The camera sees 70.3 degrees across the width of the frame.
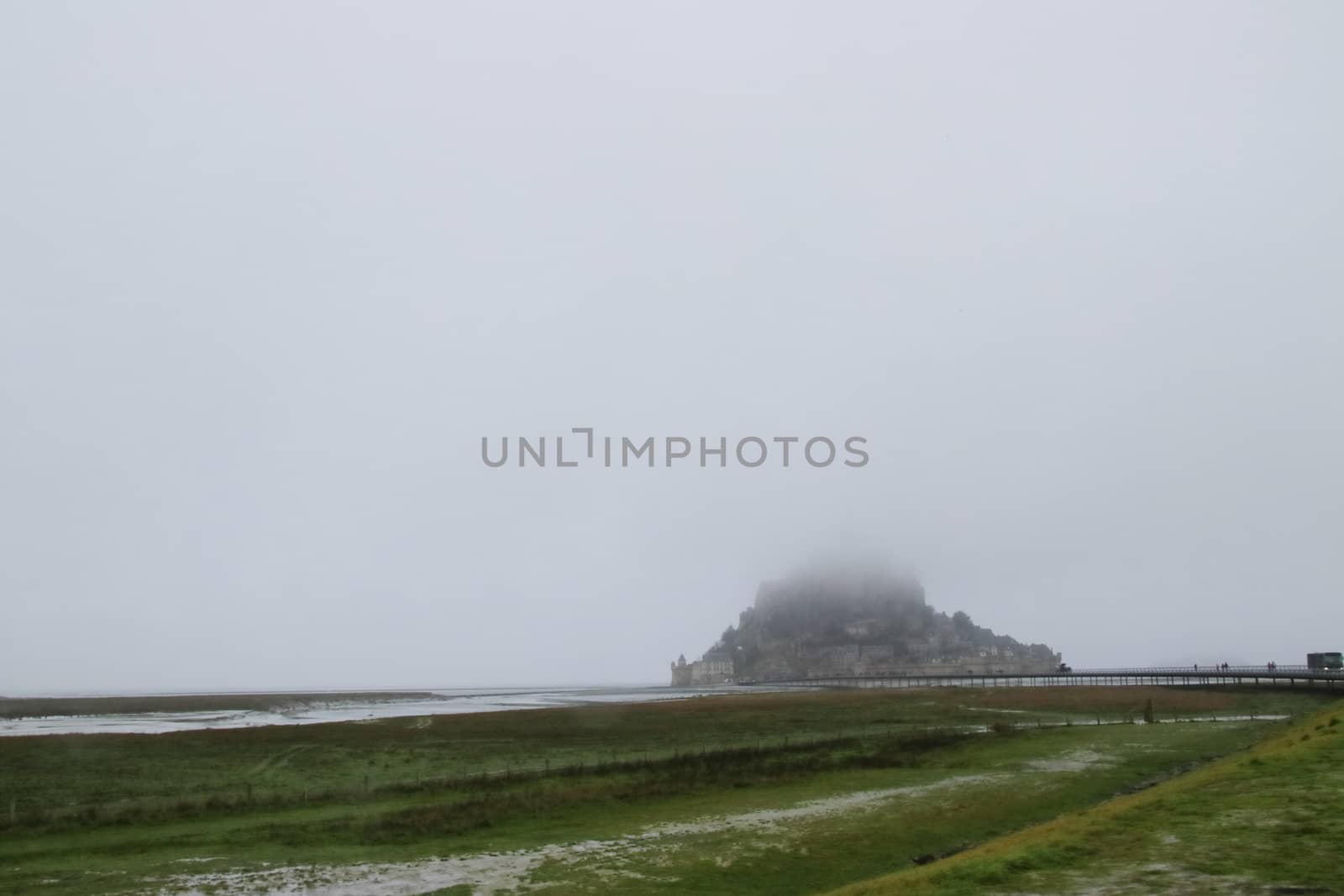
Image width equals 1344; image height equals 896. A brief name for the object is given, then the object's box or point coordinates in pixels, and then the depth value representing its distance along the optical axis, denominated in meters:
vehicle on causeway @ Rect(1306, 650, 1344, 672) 112.50
